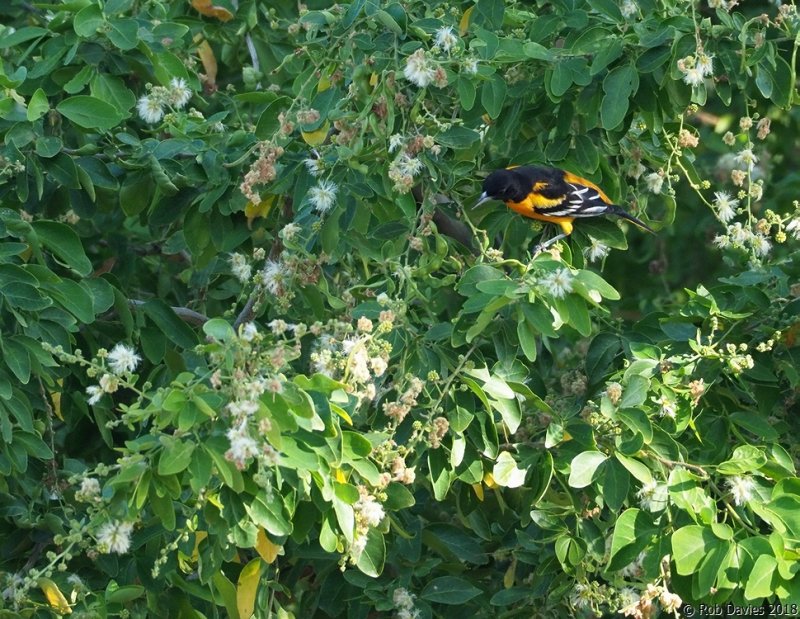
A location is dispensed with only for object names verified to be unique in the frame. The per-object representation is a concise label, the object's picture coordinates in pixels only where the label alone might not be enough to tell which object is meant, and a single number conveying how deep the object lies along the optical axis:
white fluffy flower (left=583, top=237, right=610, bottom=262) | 8.34
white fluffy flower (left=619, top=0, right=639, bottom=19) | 7.71
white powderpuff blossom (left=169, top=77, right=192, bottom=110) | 7.94
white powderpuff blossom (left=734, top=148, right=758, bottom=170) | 7.54
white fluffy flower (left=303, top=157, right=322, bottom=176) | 7.25
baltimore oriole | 8.20
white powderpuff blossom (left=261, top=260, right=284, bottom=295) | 7.14
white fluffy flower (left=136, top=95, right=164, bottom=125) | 7.84
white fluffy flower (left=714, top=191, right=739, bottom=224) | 7.89
